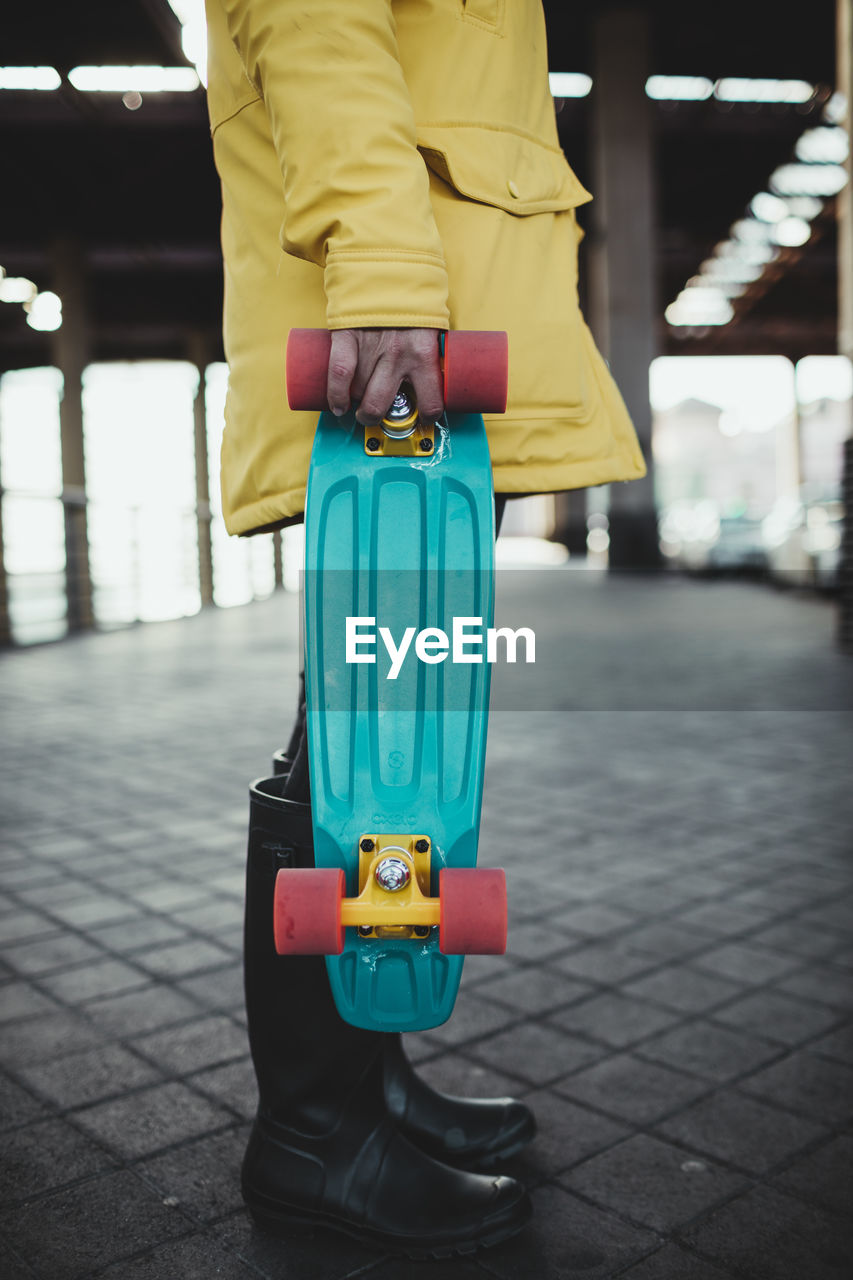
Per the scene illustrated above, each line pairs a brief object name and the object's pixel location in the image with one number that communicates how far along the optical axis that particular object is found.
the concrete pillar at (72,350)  16.36
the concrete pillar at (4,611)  8.95
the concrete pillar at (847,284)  6.55
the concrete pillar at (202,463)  17.12
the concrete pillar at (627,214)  14.93
